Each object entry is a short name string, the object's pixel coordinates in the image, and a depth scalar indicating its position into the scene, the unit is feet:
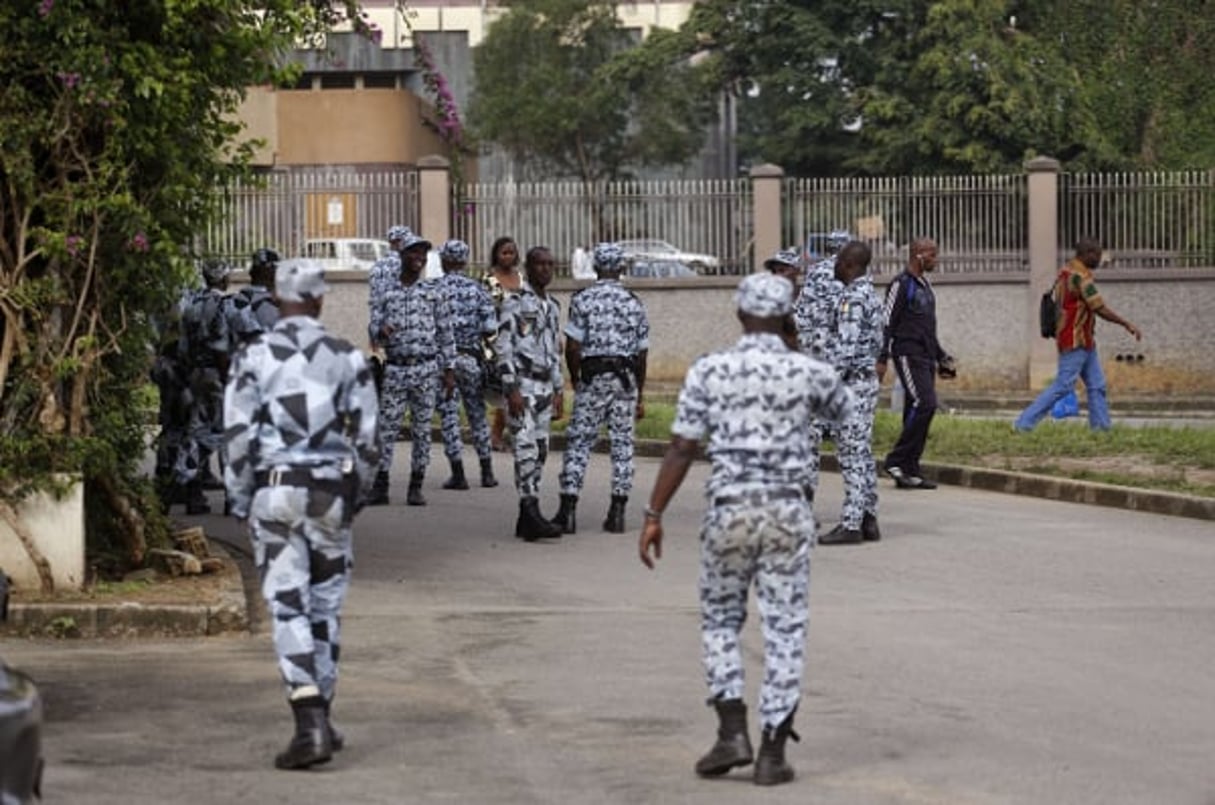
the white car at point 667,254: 110.63
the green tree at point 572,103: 234.79
